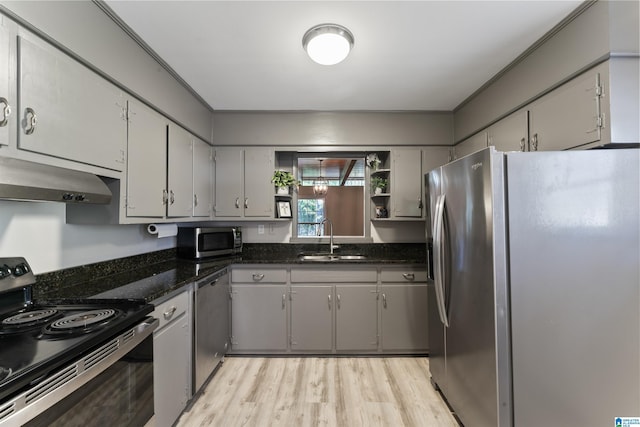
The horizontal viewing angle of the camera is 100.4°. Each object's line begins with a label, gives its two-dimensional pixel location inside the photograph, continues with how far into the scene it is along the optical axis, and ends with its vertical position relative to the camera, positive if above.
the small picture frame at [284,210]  3.08 +0.11
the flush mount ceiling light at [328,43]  1.62 +1.09
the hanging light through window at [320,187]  3.29 +0.39
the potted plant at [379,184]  3.05 +0.40
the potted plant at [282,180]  2.97 +0.44
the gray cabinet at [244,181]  3.00 +0.44
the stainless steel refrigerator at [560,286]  1.31 -0.35
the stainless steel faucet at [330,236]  3.14 -0.20
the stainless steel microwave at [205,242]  2.59 -0.22
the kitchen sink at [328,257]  2.96 -0.43
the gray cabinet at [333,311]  2.64 -0.92
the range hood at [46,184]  0.98 +0.16
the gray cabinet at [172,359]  1.53 -0.87
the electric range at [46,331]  0.80 -0.43
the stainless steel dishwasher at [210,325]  1.99 -0.87
